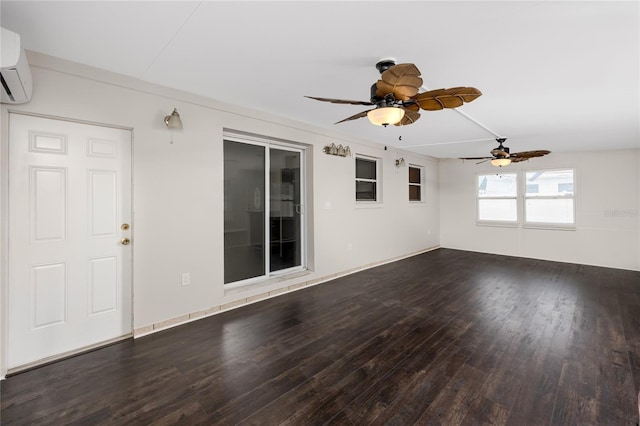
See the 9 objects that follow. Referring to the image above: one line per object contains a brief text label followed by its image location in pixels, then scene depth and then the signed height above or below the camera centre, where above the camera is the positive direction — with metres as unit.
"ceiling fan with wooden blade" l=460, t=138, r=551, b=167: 4.58 +0.92
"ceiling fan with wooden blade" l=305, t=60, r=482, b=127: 1.90 +0.86
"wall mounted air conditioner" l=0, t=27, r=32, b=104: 1.69 +0.91
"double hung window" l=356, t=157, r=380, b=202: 5.58 +0.68
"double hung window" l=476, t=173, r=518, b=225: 6.93 +0.35
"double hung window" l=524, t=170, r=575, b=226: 6.29 +0.32
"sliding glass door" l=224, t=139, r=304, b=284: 3.77 +0.07
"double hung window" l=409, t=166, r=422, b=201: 7.18 +0.76
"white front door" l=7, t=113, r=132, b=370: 2.27 -0.18
